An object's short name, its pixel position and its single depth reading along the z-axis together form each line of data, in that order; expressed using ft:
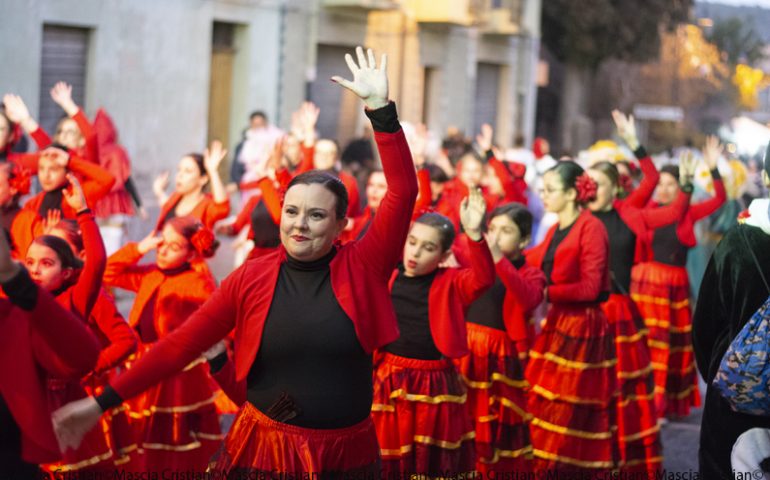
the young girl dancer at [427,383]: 37.90
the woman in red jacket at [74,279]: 32.56
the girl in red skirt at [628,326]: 48.43
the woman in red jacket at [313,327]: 27.82
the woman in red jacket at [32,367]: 25.40
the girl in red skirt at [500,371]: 43.58
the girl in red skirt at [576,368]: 45.13
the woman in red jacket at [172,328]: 42.60
